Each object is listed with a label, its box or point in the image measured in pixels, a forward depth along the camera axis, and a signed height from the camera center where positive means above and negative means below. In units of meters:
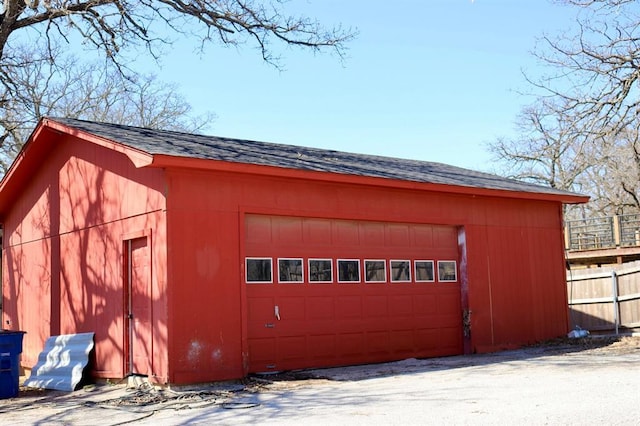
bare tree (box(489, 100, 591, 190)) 43.00 +6.02
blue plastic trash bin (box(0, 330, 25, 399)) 12.36 -1.04
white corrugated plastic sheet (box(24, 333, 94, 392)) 13.24 -1.22
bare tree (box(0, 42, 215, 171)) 27.17 +8.20
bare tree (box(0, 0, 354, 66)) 18.66 +6.66
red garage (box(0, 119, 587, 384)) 11.93 +0.55
